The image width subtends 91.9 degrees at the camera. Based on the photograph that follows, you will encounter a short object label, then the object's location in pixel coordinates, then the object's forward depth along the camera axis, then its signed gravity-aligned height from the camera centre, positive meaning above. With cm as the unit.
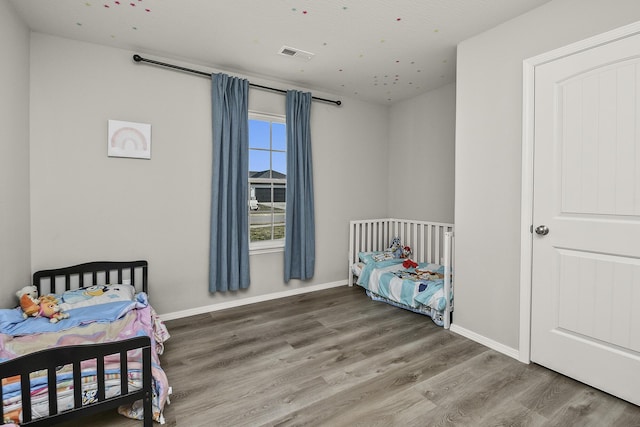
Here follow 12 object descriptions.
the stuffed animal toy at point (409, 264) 349 -61
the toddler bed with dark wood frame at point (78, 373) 124 -71
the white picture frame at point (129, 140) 263 +59
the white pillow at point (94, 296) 212 -63
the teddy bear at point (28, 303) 191 -60
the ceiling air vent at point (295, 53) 270 +140
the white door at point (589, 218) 171 -4
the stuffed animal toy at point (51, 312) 190 -65
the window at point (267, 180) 339 +33
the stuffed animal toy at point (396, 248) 391 -49
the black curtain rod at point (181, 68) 265 +129
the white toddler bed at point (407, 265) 279 -64
